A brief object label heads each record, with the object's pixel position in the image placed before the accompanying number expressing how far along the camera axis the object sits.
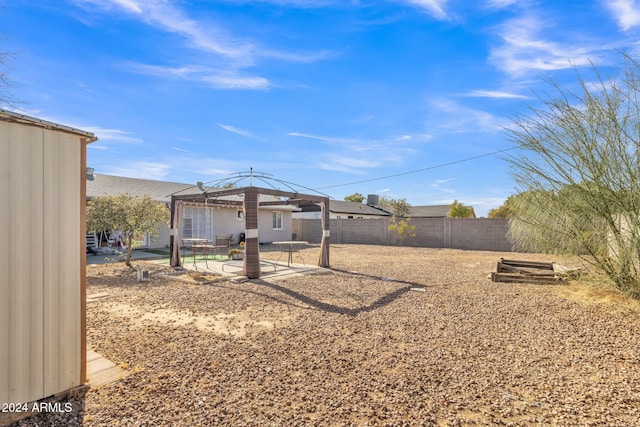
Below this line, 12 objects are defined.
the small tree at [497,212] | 23.09
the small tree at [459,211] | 28.38
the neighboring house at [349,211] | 28.98
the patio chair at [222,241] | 10.75
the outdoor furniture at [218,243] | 9.87
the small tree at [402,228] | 18.81
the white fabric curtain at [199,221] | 15.39
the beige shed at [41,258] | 2.30
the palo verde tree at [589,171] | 5.28
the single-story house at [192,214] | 14.59
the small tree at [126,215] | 8.54
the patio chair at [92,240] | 13.09
